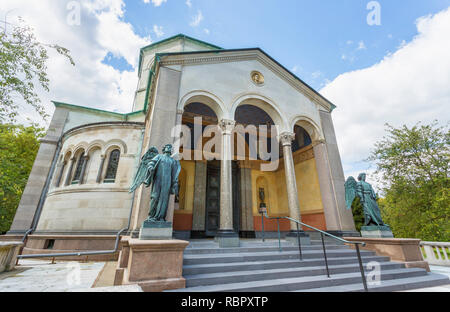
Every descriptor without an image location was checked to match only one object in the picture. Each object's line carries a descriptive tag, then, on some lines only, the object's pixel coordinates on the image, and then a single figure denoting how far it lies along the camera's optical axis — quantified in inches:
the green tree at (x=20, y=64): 246.8
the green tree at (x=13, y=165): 369.1
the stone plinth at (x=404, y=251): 210.4
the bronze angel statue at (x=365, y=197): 259.6
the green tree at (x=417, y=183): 367.6
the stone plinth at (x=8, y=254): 194.2
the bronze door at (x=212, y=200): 398.7
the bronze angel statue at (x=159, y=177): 175.2
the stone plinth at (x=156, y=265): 128.4
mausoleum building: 287.9
